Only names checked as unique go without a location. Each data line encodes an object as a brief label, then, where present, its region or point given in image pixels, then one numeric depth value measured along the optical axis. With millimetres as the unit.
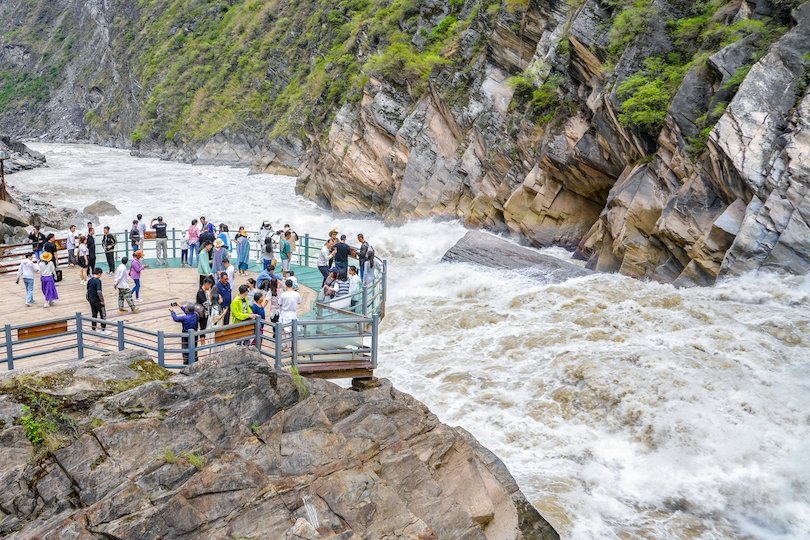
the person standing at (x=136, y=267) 17931
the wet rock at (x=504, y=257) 24819
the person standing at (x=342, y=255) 19234
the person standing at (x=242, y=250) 21031
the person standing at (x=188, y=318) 13664
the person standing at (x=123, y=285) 16703
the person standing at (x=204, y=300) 14836
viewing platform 12609
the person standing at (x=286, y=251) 20672
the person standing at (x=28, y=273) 16984
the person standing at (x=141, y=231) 22406
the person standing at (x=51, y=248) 19375
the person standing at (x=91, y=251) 20328
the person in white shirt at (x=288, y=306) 14656
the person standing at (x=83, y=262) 19947
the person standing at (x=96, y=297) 16000
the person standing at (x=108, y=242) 21844
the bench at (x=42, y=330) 12367
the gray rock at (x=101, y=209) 42725
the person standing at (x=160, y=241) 21953
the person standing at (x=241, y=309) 14172
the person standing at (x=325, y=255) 19781
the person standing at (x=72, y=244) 21453
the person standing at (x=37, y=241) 20625
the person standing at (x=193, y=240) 22000
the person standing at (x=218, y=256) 19219
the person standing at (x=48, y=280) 17109
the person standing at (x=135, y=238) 21481
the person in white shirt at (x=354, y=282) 16795
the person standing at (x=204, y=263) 18609
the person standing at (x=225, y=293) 15812
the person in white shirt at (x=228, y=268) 17648
